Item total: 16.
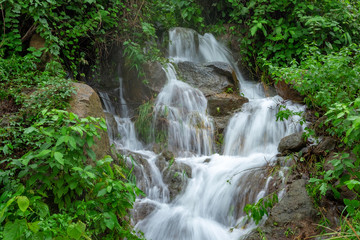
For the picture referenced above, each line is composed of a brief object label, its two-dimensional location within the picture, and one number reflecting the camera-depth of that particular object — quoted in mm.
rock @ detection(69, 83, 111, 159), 3777
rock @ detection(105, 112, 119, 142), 6078
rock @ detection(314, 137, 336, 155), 4359
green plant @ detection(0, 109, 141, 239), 2568
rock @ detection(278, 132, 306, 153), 4762
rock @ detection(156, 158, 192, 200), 4902
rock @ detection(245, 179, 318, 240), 3426
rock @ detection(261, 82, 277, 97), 7998
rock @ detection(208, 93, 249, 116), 6945
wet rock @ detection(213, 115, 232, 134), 6527
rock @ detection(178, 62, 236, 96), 7598
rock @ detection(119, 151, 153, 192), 4887
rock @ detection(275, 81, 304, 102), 6777
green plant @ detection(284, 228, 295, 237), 3416
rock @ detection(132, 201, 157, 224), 4332
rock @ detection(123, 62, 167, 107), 7152
